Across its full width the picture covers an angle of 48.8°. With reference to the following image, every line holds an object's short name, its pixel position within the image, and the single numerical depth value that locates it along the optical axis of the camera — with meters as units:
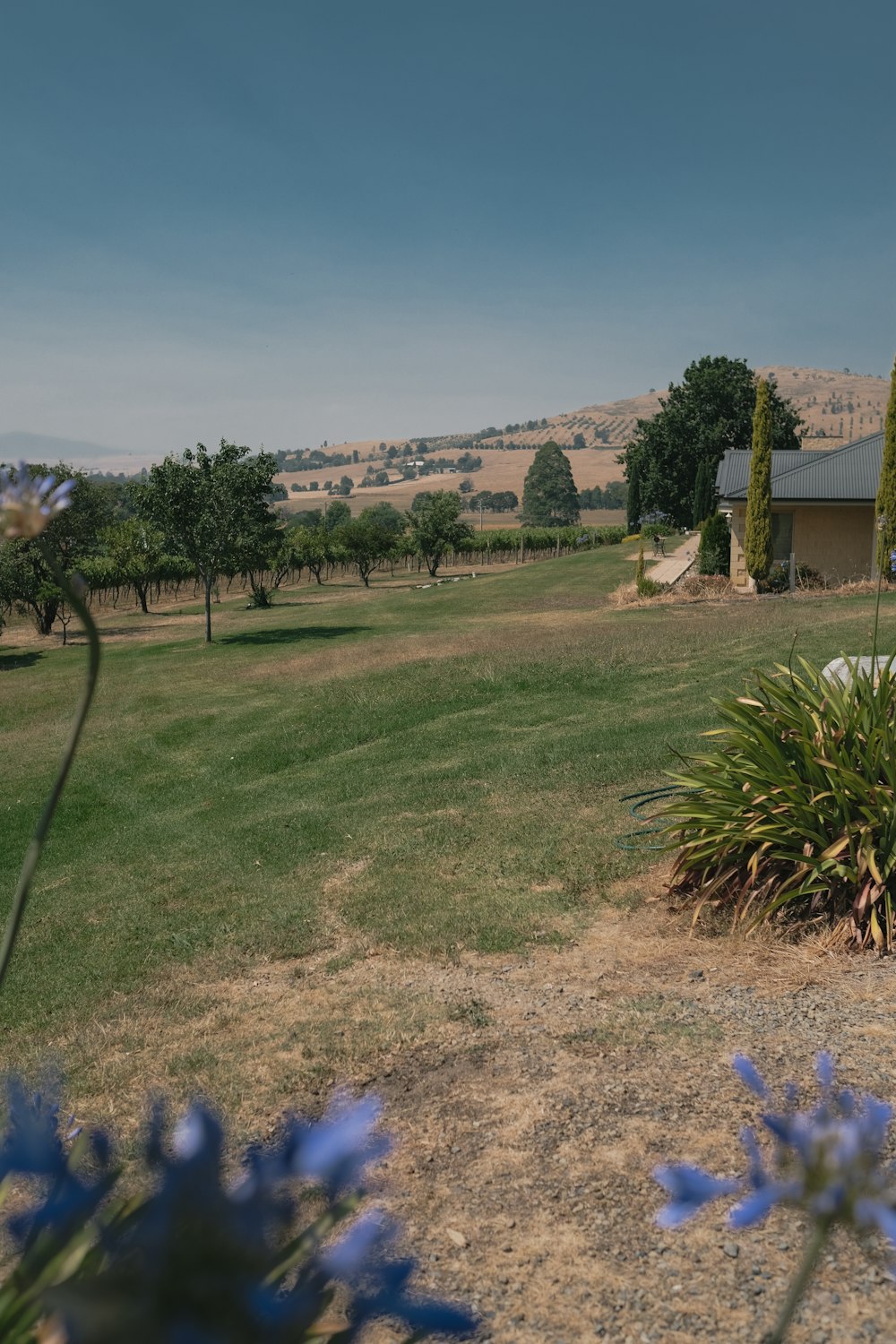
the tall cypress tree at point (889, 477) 24.30
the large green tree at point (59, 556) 32.09
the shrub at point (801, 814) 5.41
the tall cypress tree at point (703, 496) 43.44
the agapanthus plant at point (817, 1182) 0.70
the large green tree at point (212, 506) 27.58
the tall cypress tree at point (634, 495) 56.66
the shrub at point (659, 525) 55.28
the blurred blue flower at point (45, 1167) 0.68
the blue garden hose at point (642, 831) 7.27
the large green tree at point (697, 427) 53.38
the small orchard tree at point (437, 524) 52.97
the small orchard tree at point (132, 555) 43.97
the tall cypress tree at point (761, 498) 26.95
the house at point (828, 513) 27.62
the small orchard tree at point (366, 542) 55.28
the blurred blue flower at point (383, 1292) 0.65
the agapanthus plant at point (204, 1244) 0.58
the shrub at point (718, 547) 30.47
